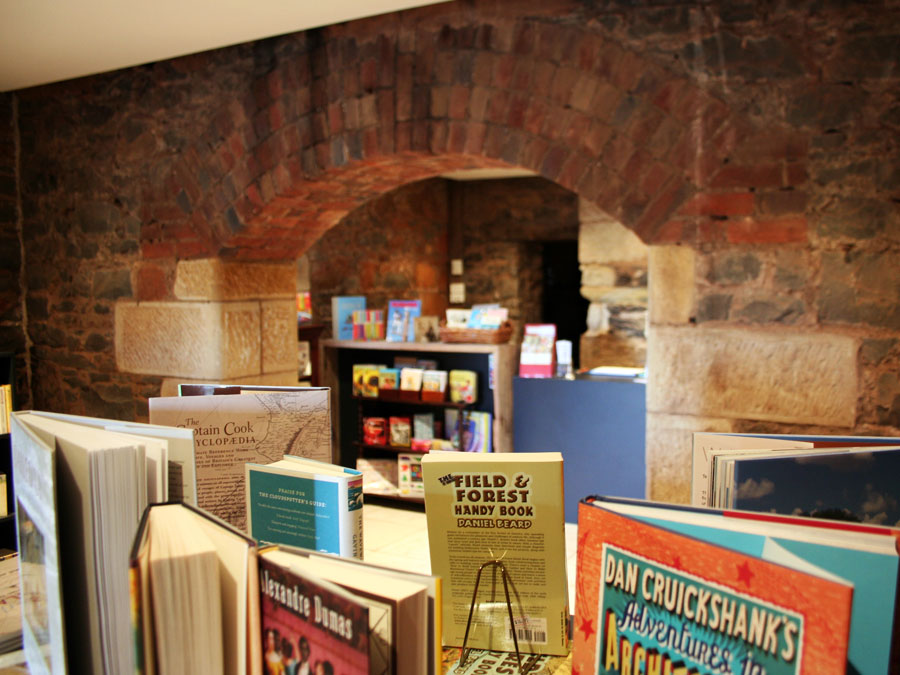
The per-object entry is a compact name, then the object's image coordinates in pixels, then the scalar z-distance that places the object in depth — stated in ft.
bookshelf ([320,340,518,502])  15.38
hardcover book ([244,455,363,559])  4.44
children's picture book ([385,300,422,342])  16.83
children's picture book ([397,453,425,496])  16.14
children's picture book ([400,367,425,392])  16.11
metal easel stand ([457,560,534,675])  4.11
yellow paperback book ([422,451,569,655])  4.10
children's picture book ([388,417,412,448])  16.52
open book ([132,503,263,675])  2.90
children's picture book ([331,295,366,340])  17.78
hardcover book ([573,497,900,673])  2.52
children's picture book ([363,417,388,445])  16.79
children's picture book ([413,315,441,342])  16.84
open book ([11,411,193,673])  3.43
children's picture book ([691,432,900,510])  3.96
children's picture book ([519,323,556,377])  14.96
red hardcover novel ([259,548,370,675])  2.70
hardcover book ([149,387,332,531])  5.28
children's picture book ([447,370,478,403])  15.74
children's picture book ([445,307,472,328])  15.98
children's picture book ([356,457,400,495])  16.60
